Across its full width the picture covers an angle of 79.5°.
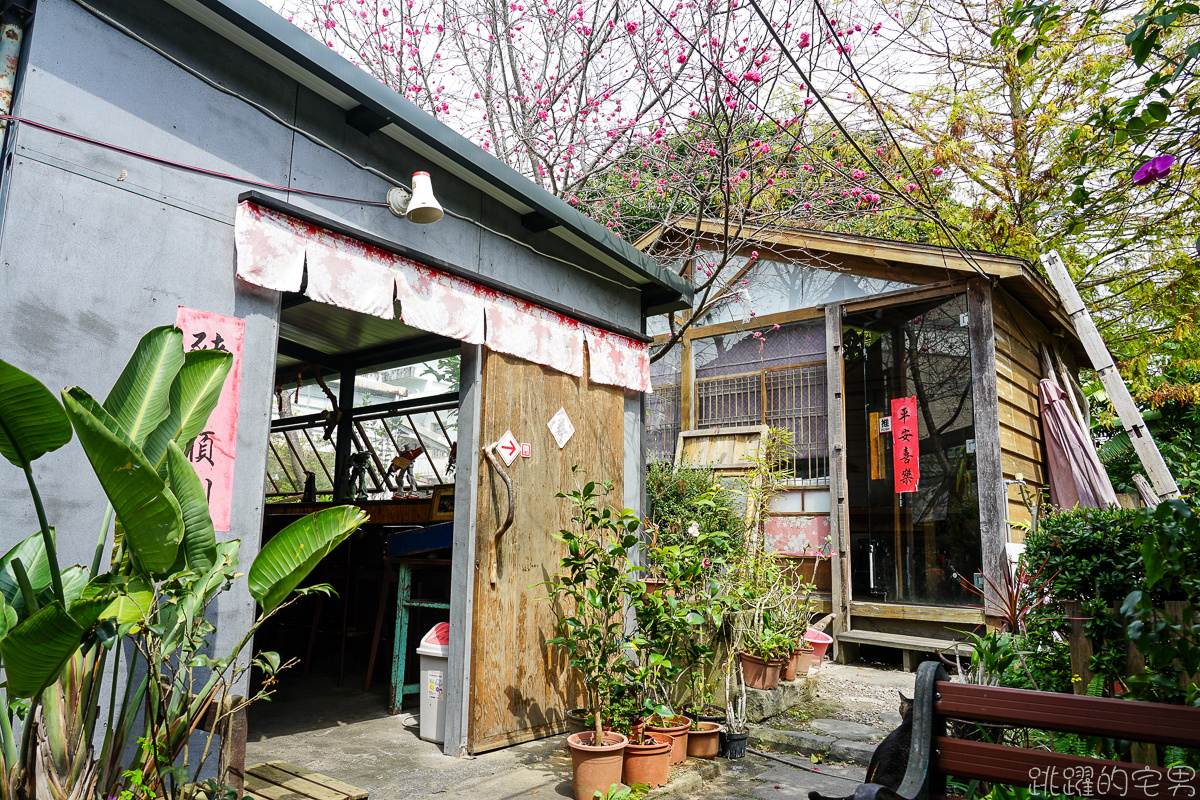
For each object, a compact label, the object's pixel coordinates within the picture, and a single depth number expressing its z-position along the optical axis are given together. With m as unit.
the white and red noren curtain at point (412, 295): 3.80
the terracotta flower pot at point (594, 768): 3.96
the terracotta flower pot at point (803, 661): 6.36
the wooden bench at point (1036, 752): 2.05
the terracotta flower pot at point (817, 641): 7.05
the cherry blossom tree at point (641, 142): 8.62
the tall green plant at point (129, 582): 2.05
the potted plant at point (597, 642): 3.98
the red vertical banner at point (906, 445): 8.24
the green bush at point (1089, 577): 3.84
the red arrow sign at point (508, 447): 5.06
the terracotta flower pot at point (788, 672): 6.16
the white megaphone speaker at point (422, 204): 4.21
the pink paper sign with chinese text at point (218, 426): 3.45
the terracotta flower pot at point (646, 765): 4.16
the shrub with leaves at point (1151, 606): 1.98
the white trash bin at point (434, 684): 4.84
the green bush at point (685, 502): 8.26
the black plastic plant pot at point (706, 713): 5.03
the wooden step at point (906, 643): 7.43
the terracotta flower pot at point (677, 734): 4.52
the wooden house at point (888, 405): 7.77
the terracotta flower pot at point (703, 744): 4.83
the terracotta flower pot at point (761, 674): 5.89
